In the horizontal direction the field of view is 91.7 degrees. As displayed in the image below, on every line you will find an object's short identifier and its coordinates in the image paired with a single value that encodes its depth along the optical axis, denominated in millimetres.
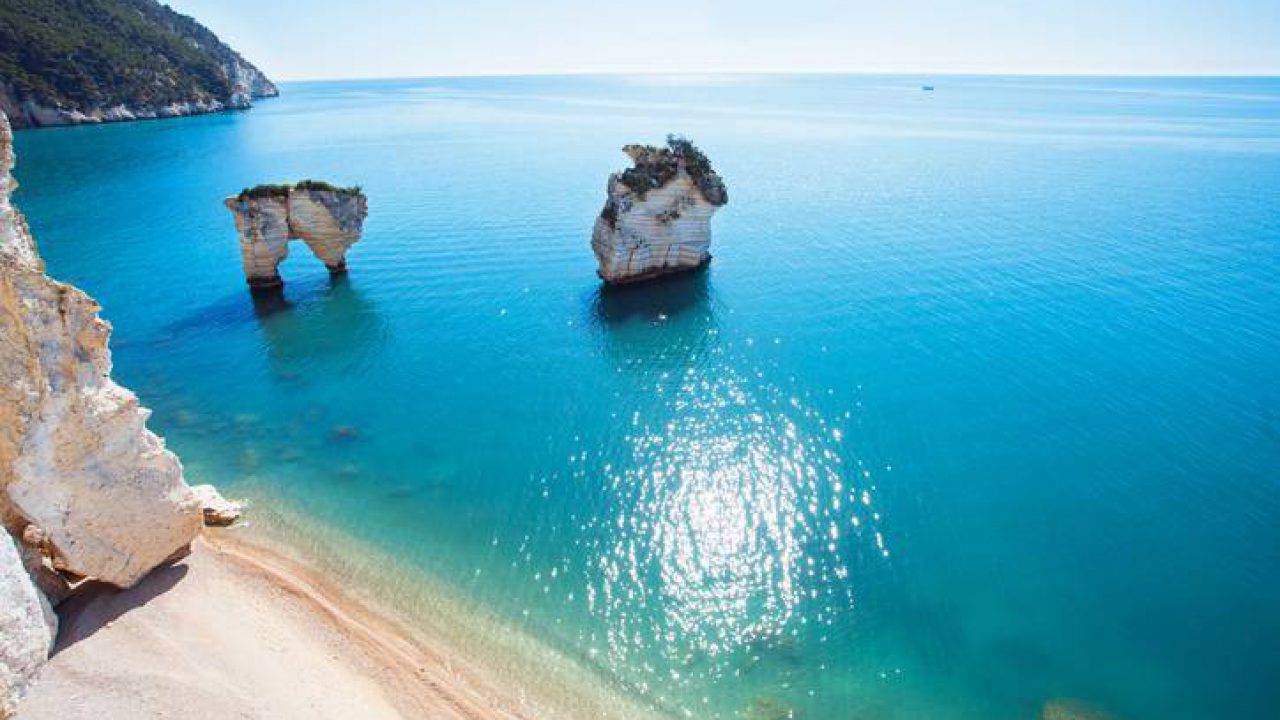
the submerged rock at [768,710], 15461
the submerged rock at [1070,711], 15477
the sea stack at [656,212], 39625
